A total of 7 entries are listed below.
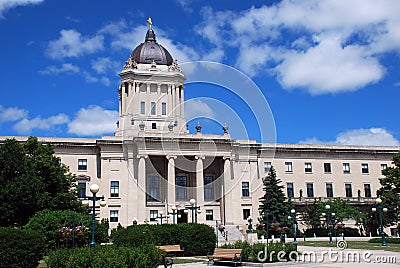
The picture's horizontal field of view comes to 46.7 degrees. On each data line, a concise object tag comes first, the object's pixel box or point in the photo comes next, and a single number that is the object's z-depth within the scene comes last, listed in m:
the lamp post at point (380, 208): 32.91
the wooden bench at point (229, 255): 20.66
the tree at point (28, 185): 36.06
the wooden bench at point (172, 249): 25.69
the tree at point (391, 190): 44.41
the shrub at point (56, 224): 25.27
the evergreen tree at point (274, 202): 51.98
